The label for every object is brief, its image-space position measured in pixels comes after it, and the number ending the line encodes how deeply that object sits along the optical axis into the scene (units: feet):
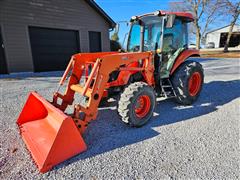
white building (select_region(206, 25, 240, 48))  122.28
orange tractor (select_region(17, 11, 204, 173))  7.08
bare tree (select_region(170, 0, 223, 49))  79.52
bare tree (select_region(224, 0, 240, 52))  73.61
